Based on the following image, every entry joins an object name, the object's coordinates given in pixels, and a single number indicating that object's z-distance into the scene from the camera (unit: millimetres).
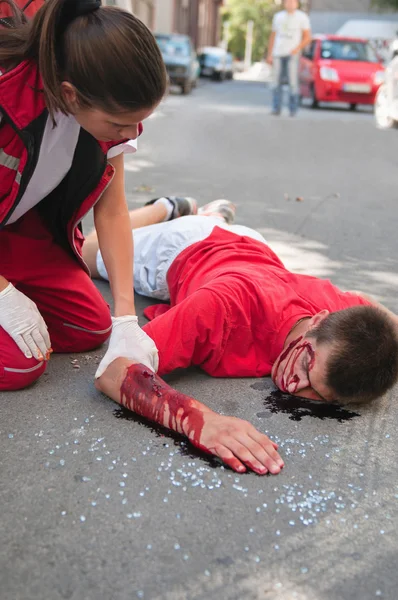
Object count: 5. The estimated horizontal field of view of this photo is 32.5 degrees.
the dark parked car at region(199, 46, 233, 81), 29594
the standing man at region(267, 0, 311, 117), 10664
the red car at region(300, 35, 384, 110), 12883
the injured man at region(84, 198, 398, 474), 2045
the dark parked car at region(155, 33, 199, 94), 17406
